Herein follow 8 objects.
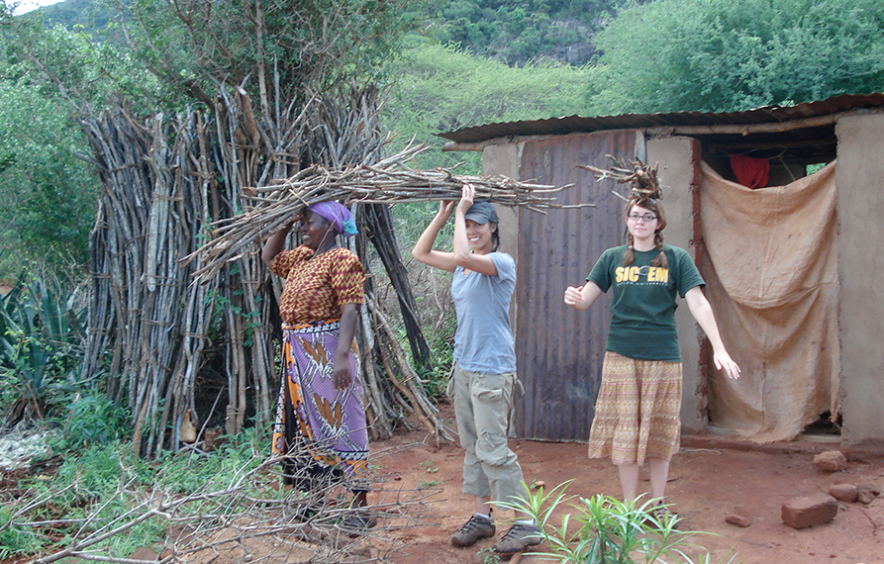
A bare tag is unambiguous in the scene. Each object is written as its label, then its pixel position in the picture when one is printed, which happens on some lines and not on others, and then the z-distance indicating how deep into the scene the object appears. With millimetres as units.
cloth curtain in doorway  4734
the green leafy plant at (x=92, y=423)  4594
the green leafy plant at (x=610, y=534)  2361
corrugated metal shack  4475
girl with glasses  3258
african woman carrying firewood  3273
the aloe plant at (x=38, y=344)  4984
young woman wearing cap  3109
